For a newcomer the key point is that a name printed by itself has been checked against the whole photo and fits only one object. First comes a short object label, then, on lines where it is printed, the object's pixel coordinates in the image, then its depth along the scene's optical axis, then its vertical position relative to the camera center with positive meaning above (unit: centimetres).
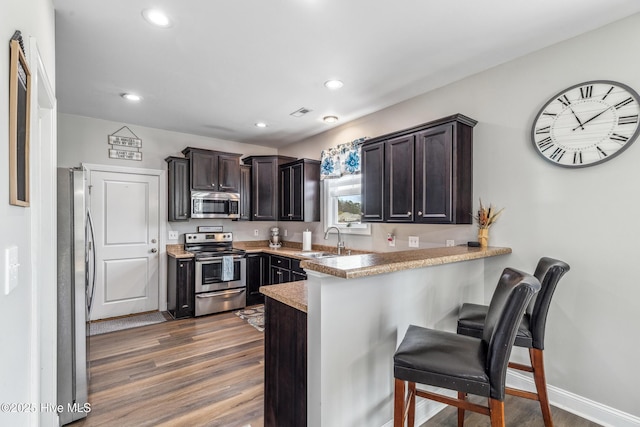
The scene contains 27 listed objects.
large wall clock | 203 +63
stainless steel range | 434 -89
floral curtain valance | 406 +74
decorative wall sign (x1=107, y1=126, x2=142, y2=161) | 429 +97
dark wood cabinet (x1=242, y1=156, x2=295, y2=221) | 510 +45
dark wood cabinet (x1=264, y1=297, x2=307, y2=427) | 168 -87
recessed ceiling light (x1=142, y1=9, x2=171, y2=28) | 201 +131
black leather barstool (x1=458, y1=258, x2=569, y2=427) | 189 -74
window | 419 +13
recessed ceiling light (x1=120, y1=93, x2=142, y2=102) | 333 +129
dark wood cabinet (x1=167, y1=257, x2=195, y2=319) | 425 -103
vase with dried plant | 266 -6
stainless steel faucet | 425 -40
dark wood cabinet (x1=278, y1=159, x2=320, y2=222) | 462 +36
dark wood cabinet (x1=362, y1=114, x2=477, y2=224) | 262 +38
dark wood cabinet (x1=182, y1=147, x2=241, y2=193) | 456 +68
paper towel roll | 473 -41
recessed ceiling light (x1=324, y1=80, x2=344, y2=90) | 300 +128
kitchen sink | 432 -57
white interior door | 421 -39
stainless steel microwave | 457 +14
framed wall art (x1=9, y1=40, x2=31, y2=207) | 97 +30
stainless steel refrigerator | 208 -55
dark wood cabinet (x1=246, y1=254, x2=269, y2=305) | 484 -95
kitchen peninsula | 159 -68
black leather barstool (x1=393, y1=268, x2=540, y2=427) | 132 -67
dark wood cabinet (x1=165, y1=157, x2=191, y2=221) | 452 +37
